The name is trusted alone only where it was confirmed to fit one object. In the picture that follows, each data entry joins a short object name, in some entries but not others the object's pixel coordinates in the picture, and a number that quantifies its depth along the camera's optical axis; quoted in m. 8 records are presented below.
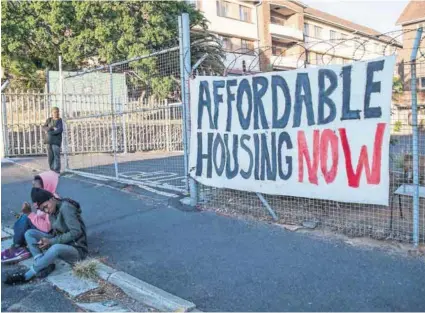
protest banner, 4.53
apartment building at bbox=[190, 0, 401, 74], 29.28
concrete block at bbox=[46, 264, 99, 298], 3.91
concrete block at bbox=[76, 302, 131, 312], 3.57
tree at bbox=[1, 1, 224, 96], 17.67
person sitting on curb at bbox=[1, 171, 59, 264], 4.69
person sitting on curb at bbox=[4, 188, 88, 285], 4.22
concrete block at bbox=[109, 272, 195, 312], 3.48
